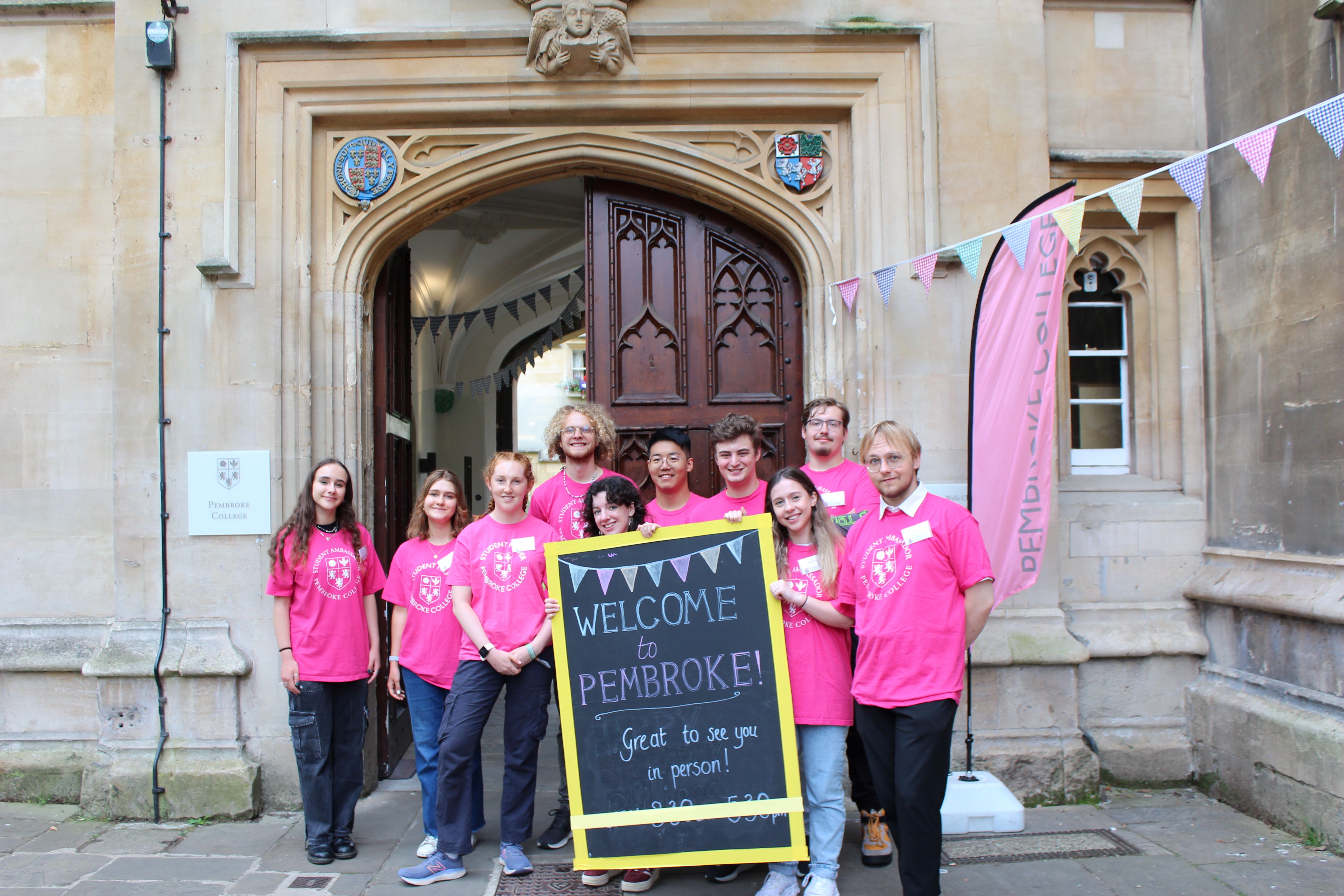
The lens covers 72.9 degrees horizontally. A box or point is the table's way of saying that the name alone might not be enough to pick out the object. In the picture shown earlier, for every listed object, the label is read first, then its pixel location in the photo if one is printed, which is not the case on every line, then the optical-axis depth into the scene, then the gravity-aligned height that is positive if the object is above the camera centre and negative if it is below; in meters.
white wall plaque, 4.84 -0.11
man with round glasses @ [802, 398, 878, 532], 4.01 -0.02
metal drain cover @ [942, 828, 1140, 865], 4.04 -1.74
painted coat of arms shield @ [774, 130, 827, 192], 5.14 +1.73
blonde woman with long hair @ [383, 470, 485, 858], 4.11 -0.71
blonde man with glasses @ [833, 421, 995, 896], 3.13 -0.59
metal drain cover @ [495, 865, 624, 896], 3.74 -1.73
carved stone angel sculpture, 4.83 +2.32
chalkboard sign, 3.42 -0.89
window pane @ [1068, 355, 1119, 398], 5.45 +0.52
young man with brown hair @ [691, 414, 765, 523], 3.88 +0.01
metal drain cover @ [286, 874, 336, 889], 3.83 -1.74
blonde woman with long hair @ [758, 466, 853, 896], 3.42 -0.71
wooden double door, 5.31 +0.85
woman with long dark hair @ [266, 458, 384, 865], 4.04 -0.79
